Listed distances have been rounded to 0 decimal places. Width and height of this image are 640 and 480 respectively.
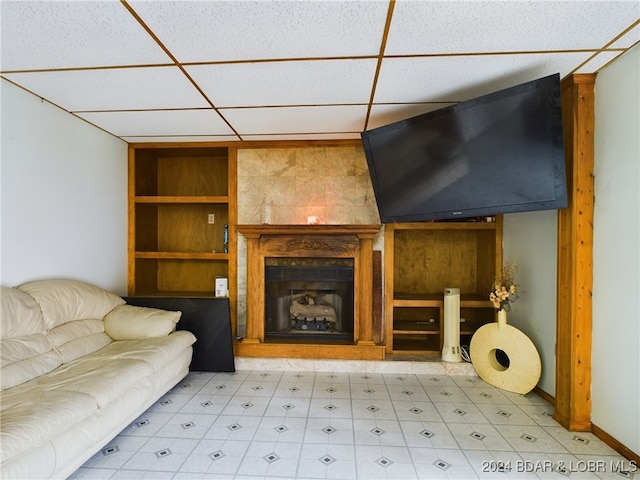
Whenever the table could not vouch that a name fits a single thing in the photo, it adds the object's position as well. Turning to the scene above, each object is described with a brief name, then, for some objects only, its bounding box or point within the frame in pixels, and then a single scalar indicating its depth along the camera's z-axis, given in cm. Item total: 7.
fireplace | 331
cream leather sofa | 152
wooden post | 217
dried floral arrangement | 287
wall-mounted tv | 195
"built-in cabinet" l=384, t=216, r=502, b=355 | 363
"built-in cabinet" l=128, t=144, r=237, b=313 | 386
